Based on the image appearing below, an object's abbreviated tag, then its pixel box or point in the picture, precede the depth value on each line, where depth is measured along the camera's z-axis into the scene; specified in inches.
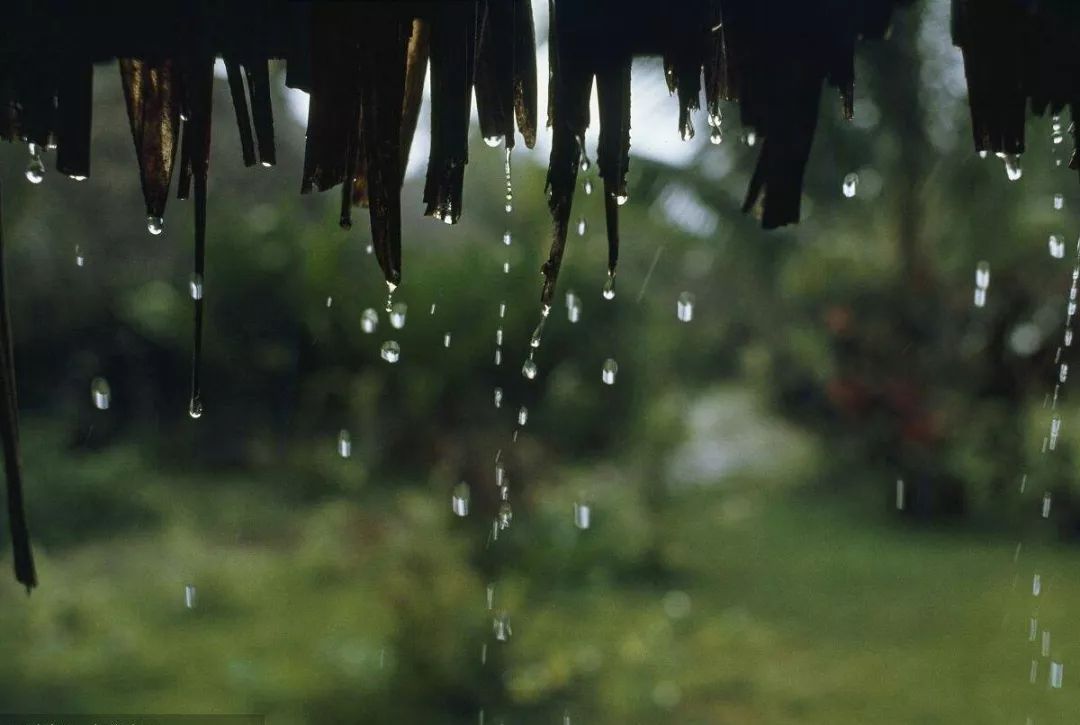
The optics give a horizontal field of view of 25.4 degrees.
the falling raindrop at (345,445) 121.2
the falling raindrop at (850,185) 36.5
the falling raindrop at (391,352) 40.9
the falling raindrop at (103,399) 156.2
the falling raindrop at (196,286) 29.6
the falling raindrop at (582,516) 108.5
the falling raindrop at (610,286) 31.5
